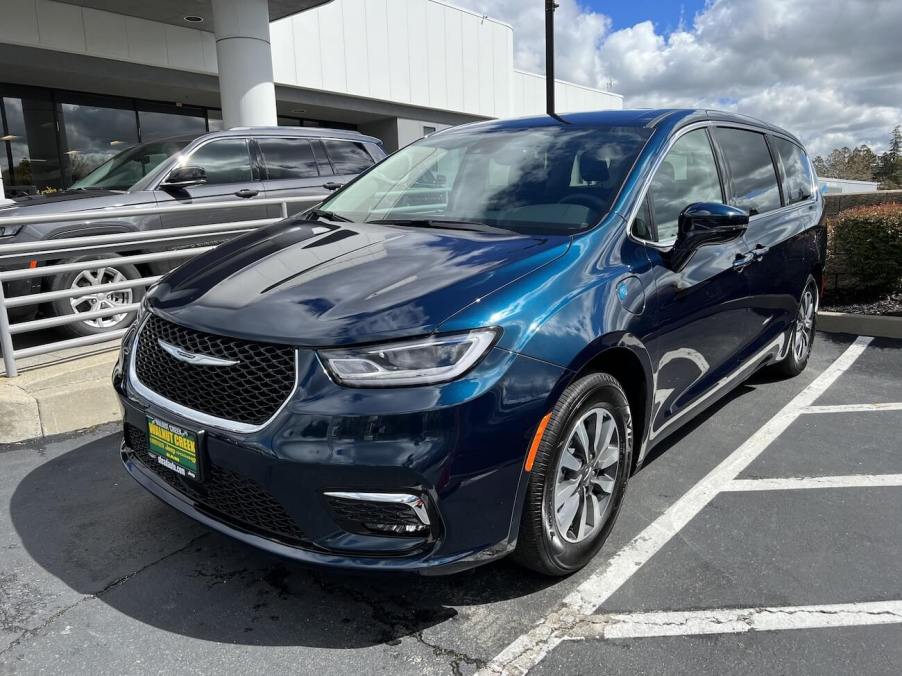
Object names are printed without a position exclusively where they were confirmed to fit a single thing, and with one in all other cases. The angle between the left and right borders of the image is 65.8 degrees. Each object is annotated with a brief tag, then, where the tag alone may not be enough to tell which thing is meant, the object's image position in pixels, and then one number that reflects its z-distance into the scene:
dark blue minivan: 2.14
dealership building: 11.65
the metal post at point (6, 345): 4.25
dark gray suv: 5.54
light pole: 11.92
